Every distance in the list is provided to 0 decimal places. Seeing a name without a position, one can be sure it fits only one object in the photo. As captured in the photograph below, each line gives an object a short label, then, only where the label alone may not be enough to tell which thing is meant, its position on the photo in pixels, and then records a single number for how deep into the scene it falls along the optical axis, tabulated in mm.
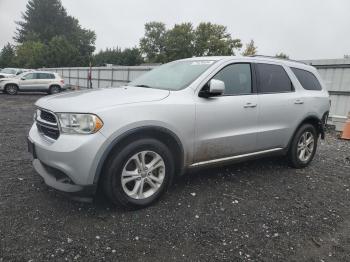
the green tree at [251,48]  56531
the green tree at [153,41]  70619
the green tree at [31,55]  50772
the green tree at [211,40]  58281
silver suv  3023
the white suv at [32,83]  18844
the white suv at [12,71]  24092
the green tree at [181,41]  59406
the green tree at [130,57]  57122
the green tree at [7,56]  61156
